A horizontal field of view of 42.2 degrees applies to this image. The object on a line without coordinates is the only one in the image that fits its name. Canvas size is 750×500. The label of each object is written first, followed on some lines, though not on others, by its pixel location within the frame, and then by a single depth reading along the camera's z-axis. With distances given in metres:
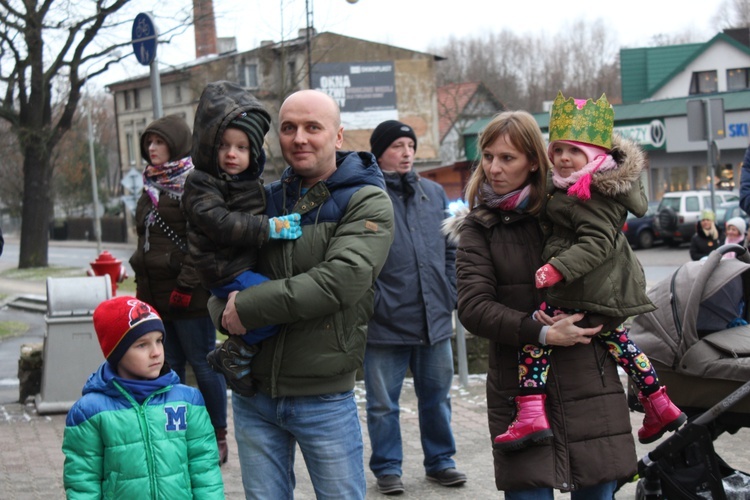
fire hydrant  13.43
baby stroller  4.18
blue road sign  9.67
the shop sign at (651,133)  45.91
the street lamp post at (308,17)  24.80
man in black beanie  5.55
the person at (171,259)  5.83
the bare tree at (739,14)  80.50
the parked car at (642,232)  31.27
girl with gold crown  3.53
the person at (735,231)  11.40
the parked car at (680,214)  30.19
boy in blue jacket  3.46
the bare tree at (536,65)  88.75
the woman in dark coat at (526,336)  3.55
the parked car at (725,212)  27.27
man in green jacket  3.30
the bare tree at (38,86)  27.73
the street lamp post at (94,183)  37.75
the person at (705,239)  15.37
